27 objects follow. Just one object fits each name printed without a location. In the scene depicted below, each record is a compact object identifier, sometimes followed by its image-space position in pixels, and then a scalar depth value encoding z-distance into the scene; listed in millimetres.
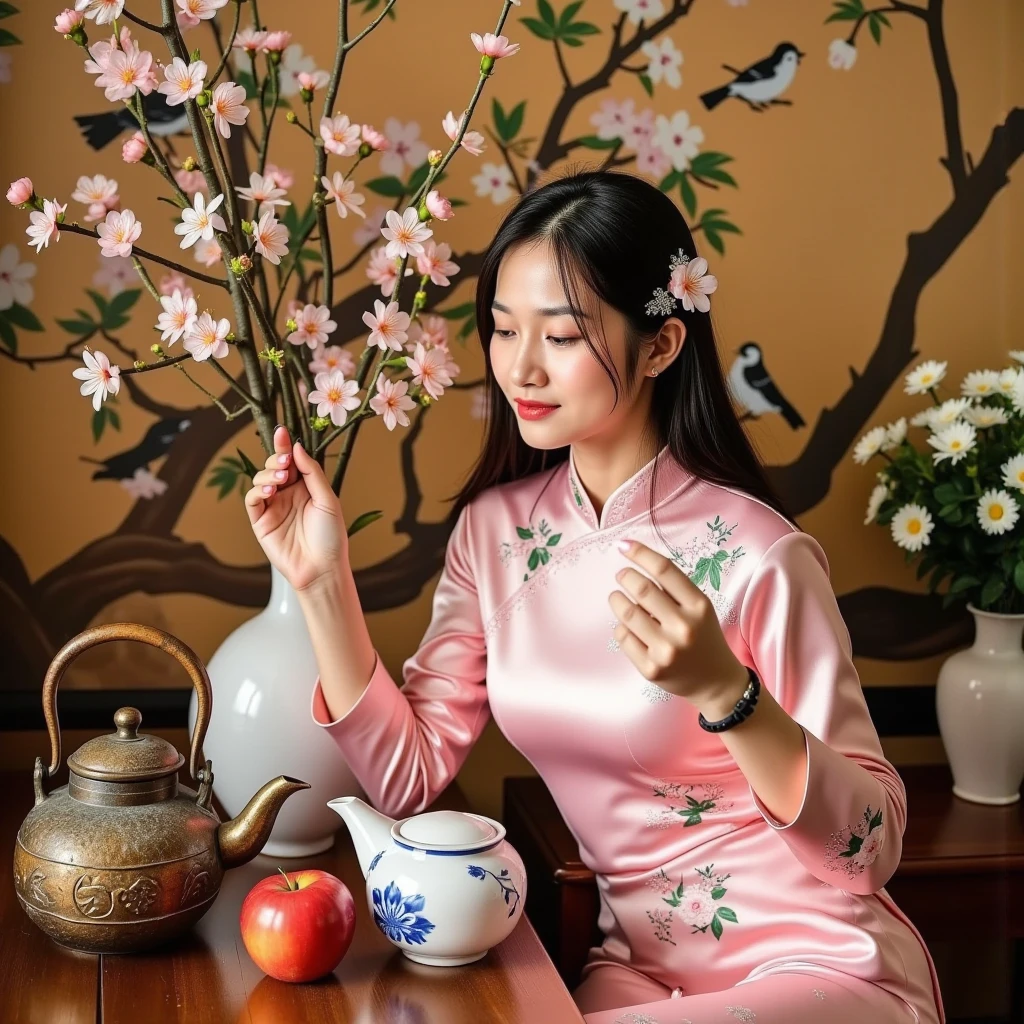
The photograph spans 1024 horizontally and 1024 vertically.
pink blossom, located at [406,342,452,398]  1600
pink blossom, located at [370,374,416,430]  1589
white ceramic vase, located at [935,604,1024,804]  2041
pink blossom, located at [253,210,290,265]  1465
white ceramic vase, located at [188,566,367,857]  1647
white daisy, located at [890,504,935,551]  2035
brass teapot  1271
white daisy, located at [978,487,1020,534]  1973
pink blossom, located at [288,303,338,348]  1652
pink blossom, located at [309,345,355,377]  1748
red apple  1263
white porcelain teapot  1318
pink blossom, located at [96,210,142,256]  1444
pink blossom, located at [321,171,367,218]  1567
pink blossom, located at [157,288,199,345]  1464
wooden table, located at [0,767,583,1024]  1229
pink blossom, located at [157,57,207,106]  1401
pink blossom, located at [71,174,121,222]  1617
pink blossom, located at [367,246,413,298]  1720
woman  1499
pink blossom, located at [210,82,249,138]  1436
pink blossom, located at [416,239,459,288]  1621
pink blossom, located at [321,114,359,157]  1540
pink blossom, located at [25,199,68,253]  1424
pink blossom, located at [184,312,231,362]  1453
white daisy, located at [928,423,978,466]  1991
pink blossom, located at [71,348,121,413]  1466
